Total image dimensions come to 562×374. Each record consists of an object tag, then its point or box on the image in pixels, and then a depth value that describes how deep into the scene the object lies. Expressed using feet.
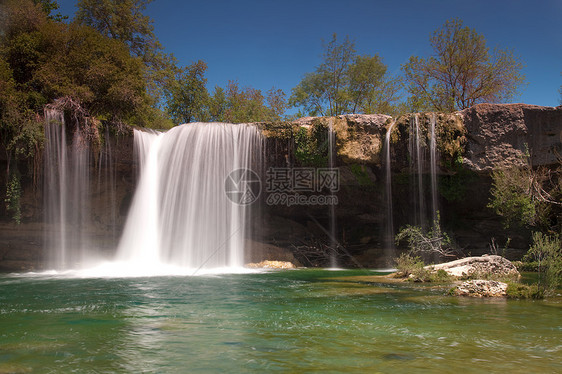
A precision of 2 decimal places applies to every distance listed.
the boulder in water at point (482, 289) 29.71
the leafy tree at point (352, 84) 113.29
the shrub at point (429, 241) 58.29
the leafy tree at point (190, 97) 109.50
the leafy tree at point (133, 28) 85.05
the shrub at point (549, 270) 28.41
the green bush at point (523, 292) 28.30
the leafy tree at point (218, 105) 117.52
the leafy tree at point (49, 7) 71.00
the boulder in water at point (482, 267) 39.63
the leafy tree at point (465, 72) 87.35
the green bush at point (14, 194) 53.67
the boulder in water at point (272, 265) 63.10
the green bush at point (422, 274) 38.95
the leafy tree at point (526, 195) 51.19
